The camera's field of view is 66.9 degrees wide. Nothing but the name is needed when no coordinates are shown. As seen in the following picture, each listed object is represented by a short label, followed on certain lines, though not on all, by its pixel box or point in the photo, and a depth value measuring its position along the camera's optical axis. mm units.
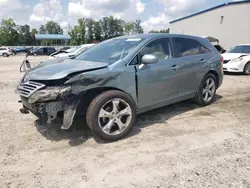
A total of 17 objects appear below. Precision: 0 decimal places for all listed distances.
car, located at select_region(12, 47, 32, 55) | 38652
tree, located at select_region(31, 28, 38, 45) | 70085
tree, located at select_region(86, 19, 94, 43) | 63324
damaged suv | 2726
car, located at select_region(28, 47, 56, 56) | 31543
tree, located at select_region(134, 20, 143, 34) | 71990
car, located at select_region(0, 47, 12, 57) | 29786
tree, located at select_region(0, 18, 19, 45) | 56563
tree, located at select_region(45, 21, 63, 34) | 73418
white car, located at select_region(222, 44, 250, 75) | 8540
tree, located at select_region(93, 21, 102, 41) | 64562
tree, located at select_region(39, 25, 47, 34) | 75751
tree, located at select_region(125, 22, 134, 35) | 66895
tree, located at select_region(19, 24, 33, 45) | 63848
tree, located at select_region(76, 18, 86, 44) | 59515
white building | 19319
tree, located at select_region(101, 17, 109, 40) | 67457
